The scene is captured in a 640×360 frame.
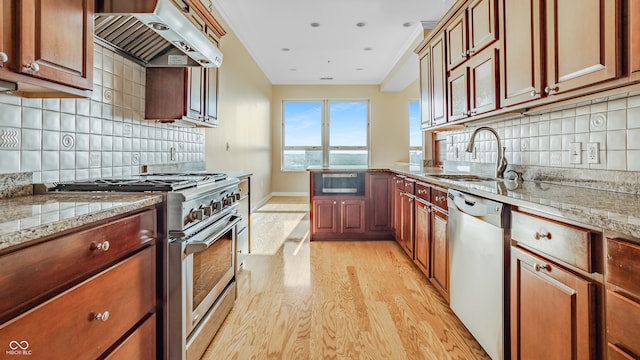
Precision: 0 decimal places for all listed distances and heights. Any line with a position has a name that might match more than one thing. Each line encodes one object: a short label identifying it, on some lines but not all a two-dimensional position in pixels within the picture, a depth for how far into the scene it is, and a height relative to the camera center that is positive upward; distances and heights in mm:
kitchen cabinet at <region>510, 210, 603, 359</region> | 978 -379
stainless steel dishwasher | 1452 -447
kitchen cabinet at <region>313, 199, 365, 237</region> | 3918 -438
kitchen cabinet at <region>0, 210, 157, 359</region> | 741 -311
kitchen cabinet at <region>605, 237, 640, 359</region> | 815 -312
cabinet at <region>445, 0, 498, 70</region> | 2176 +1109
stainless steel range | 1419 -367
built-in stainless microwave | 3916 -39
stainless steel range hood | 1542 +834
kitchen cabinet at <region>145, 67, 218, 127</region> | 2305 +621
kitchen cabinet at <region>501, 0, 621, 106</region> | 1292 +629
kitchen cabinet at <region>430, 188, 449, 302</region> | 2154 -443
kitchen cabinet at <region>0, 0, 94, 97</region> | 1033 +471
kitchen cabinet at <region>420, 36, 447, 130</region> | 3031 +958
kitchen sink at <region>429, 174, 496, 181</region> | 2546 +21
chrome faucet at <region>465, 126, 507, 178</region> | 2283 +136
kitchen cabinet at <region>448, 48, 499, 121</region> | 2180 +701
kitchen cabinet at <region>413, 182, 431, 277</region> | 2520 -400
